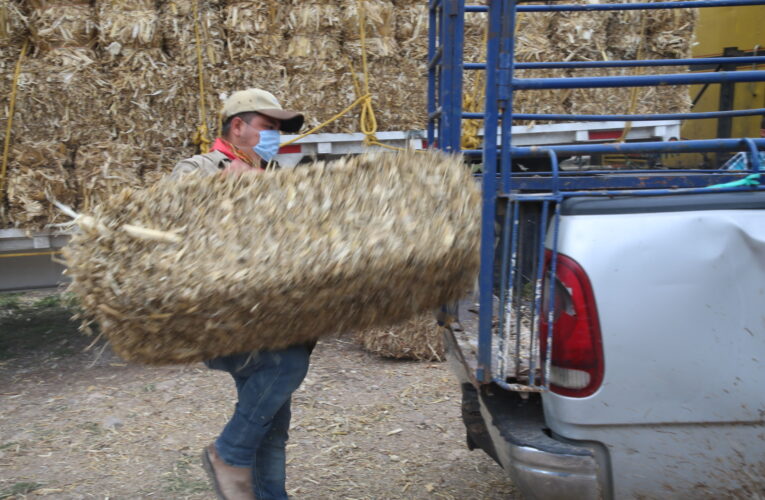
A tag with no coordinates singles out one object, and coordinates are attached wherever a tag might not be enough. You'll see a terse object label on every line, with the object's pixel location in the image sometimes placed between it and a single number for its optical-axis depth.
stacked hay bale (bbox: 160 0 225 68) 5.37
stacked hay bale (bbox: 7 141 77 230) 5.02
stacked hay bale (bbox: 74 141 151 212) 5.23
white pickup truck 2.09
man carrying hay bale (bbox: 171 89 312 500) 2.61
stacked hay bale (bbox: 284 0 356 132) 5.55
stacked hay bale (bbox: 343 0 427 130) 5.67
